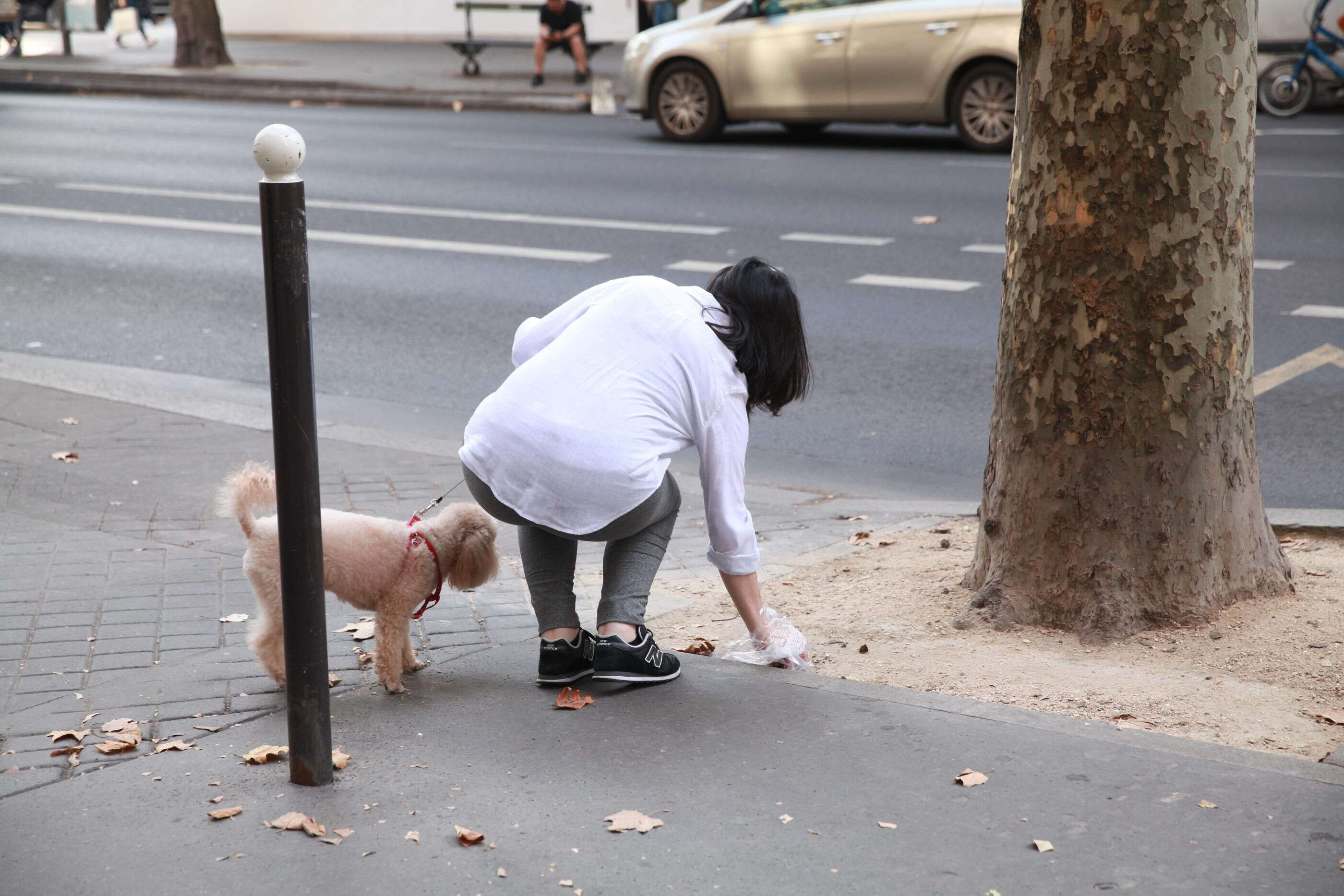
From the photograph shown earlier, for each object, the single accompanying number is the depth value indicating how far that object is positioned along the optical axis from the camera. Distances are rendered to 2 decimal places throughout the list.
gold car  14.25
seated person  21.69
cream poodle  3.60
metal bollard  2.79
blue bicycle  16.34
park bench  22.95
